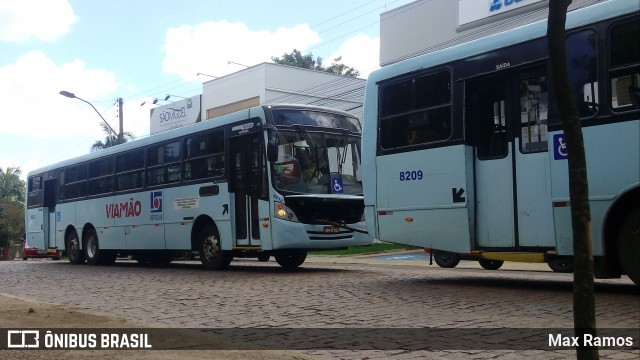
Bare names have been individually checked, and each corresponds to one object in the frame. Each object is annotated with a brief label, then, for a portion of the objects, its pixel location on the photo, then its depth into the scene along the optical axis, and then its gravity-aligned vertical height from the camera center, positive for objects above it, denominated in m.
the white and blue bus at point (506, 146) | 7.56 +0.87
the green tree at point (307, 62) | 60.39 +14.09
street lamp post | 33.62 +6.46
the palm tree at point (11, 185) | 74.81 +4.50
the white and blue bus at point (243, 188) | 13.17 +0.66
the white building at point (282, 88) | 43.88 +8.74
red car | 32.69 -1.48
